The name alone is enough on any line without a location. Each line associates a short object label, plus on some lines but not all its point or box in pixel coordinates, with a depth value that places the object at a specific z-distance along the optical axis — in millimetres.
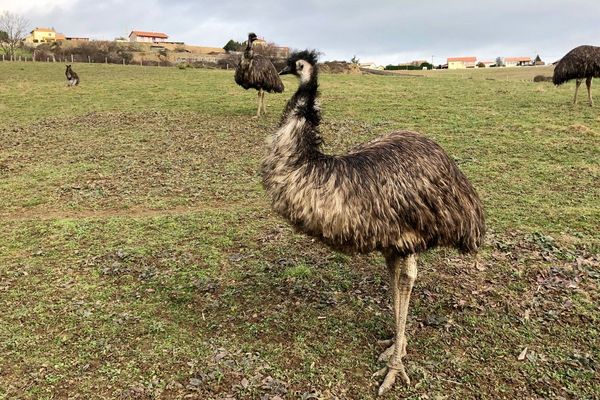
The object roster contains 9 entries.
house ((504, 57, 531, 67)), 118250
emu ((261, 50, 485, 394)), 3887
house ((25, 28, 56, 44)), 99806
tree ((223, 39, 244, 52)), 67581
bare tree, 53169
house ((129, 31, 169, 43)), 105312
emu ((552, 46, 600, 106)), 16062
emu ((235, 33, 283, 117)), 15055
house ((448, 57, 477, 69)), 105988
